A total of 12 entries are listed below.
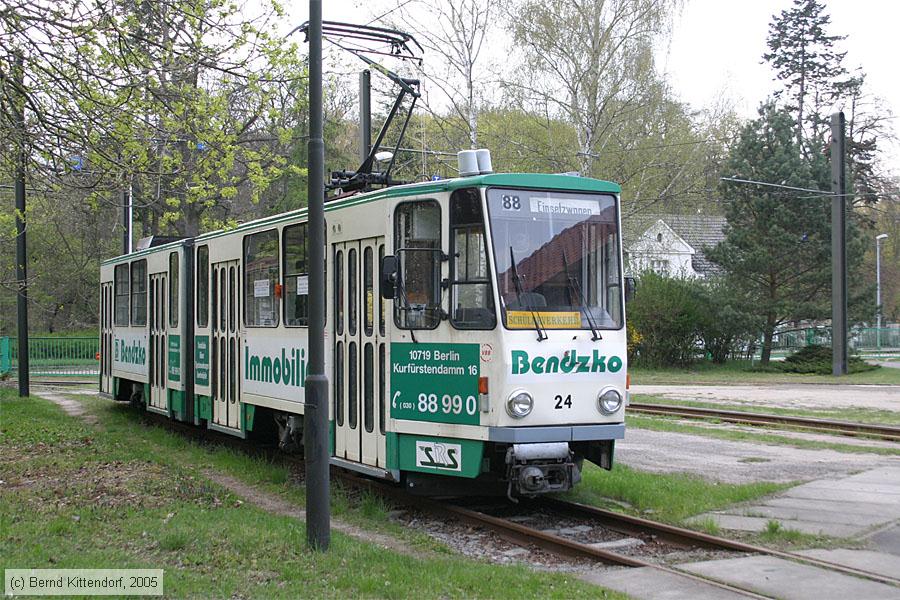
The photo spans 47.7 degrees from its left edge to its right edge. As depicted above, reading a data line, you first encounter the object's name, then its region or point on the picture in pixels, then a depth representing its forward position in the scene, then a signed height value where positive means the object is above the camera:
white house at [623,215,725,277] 43.47 +3.69
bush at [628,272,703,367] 42.22 -0.26
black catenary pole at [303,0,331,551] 8.28 -0.27
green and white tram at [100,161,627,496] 9.33 -0.17
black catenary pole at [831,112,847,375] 35.47 +2.07
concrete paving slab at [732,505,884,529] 9.52 -1.99
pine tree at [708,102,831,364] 40.00 +3.00
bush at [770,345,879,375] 38.86 -2.08
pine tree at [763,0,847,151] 52.47 +13.08
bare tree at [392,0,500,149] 33.50 +8.73
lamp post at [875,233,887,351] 40.38 +0.29
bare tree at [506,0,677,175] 36.56 +9.27
